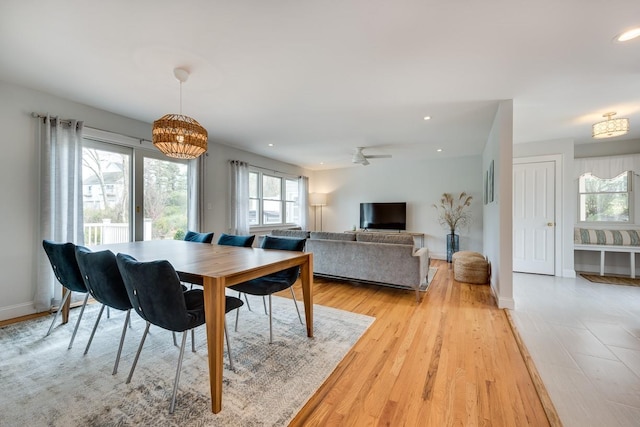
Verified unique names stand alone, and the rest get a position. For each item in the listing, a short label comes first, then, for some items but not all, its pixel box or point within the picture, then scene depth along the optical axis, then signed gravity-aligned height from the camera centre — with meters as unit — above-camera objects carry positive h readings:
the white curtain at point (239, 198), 5.10 +0.32
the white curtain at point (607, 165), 4.30 +0.83
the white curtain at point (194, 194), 4.37 +0.34
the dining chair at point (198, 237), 3.25 -0.31
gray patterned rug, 1.39 -1.10
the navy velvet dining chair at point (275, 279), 2.24 -0.64
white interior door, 4.36 -0.07
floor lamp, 7.63 +0.43
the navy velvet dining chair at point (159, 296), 1.42 -0.48
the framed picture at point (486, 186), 4.27 +0.47
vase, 5.79 -0.71
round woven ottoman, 3.95 -0.89
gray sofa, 3.24 -0.61
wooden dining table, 1.42 -0.36
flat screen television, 6.59 -0.08
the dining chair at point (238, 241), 2.96 -0.33
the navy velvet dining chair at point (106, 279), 1.76 -0.46
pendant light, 2.19 +0.69
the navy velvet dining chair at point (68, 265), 2.13 -0.43
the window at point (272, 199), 6.02 +0.38
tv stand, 6.26 -0.54
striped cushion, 4.18 -0.41
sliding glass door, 3.30 +0.28
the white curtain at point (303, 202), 7.34 +0.33
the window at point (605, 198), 4.42 +0.25
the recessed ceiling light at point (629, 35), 1.78 +1.26
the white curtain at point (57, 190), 2.79 +0.27
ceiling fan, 5.14 +1.15
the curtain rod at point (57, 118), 2.76 +1.08
